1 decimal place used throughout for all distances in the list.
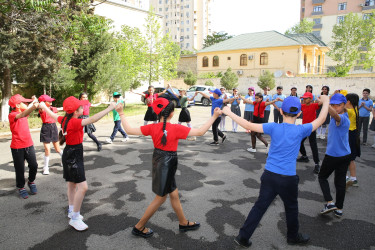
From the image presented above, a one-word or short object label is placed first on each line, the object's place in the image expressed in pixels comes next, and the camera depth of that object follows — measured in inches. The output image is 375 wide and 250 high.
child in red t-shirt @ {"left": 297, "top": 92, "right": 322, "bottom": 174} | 239.9
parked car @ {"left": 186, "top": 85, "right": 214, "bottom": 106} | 900.0
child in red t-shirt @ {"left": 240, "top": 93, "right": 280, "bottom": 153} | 308.2
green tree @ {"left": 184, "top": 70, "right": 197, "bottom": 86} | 1356.2
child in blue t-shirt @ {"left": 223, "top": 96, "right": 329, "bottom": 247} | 117.9
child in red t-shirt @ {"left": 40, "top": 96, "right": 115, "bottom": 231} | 140.4
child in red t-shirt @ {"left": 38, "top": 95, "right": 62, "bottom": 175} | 227.5
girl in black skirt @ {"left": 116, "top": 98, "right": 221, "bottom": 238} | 122.8
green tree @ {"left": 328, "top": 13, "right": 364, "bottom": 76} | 1494.8
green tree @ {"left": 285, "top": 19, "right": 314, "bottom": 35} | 2114.9
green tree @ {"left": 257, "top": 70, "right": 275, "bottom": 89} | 1284.4
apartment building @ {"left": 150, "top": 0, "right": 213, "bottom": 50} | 3366.1
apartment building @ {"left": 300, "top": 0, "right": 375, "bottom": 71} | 2107.5
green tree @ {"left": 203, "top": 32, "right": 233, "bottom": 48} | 2701.8
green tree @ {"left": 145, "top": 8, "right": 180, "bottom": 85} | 864.9
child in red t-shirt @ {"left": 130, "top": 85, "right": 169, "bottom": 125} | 357.7
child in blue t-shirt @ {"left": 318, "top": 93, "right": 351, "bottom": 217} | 156.8
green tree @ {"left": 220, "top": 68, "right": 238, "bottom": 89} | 1286.9
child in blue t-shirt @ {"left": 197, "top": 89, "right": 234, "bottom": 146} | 334.6
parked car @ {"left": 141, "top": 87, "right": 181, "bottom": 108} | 893.2
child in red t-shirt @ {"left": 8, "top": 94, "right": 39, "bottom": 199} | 178.5
